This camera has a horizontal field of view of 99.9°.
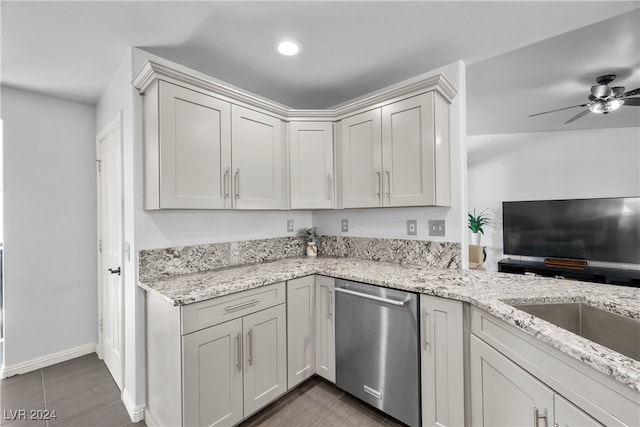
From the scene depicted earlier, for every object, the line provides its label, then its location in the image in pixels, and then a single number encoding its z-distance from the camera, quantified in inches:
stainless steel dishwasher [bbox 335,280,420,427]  62.3
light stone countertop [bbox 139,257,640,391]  33.8
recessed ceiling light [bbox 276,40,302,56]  71.5
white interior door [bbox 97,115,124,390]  79.7
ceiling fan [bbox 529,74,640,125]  96.9
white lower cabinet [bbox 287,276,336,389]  75.8
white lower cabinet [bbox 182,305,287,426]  55.8
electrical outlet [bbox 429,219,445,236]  82.3
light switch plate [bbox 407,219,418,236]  87.9
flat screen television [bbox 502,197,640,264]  142.0
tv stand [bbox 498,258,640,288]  136.0
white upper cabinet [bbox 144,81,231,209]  65.3
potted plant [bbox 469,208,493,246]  176.2
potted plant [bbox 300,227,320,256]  108.3
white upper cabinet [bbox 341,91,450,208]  73.6
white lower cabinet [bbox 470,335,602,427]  36.8
